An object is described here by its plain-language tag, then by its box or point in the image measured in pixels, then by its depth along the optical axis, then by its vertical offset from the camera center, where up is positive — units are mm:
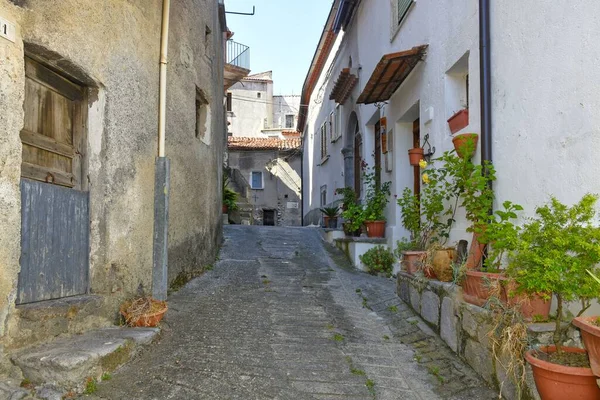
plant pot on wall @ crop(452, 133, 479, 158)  4850 +725
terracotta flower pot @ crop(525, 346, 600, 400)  2588 -912
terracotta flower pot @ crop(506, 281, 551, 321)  3270 -611
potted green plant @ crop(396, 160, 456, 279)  5211 -136
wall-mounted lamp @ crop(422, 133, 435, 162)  6445 +871
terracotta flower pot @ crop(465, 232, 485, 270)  4496 -378
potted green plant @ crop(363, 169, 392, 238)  8828 +40
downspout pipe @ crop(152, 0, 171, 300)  5469 +185
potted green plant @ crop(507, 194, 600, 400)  2641 -350
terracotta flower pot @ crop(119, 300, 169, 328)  4598 -1016
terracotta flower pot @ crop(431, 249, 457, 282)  4984 -506
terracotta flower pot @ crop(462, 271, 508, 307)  3568 -572
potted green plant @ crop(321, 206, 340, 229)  12328 -51
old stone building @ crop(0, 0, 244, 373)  3461 +485
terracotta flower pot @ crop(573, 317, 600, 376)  2455 -645
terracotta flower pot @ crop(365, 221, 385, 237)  8836 -253
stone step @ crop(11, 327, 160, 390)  3318 -1050
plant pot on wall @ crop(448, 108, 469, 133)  5375 +1080
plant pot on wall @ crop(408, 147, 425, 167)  6668 +824
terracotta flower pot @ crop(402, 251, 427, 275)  5747 -565
